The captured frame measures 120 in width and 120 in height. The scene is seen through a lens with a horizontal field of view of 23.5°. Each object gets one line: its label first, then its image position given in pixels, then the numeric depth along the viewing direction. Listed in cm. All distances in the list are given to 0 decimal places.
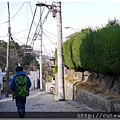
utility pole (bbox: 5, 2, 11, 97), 2280
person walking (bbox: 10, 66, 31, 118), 655
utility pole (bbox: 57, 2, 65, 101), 1184
